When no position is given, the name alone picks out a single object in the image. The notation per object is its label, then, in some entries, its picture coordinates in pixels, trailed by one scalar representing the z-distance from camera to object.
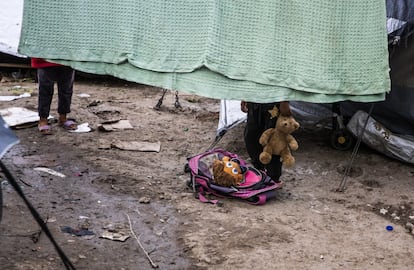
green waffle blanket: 2.95
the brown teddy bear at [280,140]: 4.09
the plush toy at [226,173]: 4.29
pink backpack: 4.23
